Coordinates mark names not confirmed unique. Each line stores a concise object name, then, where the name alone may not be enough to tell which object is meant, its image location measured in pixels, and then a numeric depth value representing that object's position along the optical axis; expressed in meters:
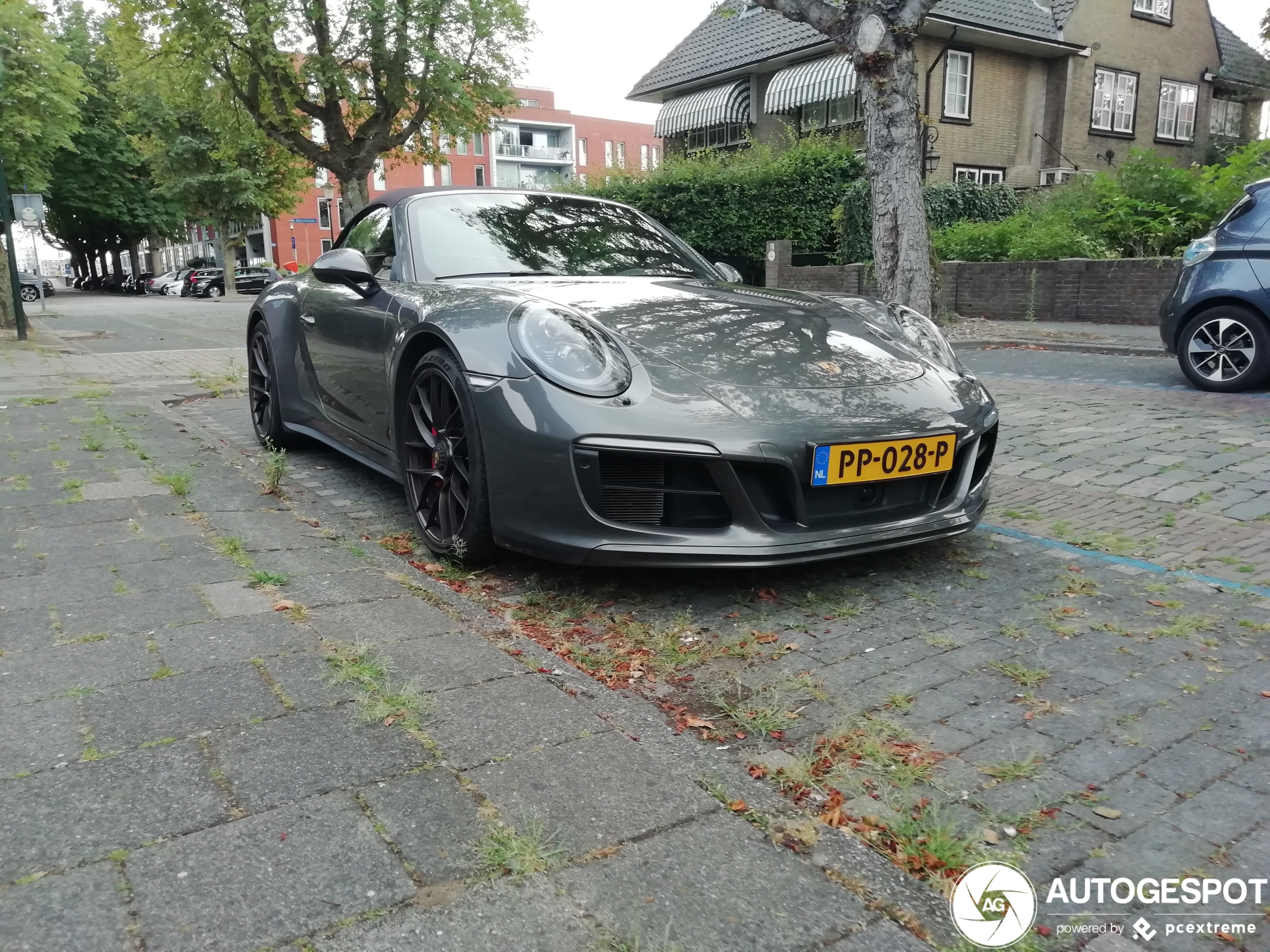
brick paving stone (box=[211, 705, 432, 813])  1.89
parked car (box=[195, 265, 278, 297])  39.97
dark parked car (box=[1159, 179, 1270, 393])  6.66
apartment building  60.56
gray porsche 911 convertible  2.80
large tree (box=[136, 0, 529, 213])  17.78
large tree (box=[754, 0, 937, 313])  8.30
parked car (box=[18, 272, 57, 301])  36.74
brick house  21.78
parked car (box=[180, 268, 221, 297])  40.03
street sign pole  13.91
